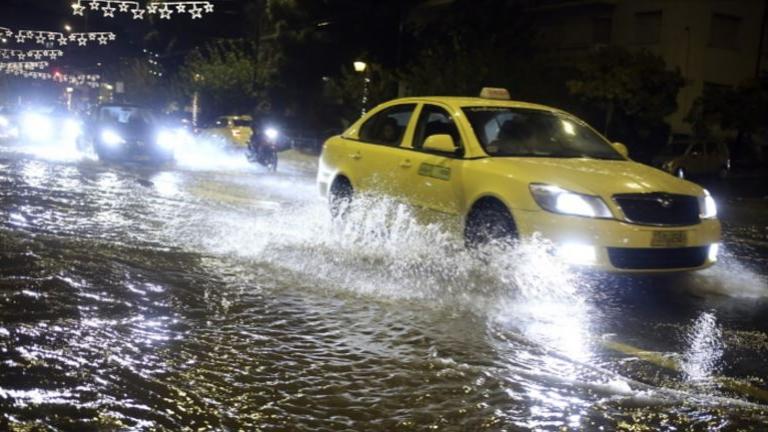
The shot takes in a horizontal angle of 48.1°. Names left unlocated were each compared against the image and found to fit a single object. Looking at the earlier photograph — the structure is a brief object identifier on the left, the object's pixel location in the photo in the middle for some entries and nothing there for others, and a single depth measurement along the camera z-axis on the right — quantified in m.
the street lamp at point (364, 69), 30.20
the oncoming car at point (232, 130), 27.36
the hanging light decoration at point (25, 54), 43.53
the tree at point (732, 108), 30.59
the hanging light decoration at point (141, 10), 25.97
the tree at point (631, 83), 29.14
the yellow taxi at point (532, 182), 6.54
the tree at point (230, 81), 47.94
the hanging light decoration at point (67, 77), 63.17
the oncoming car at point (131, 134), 20.08
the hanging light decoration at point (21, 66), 56.63
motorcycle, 22.08
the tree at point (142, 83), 61.38
